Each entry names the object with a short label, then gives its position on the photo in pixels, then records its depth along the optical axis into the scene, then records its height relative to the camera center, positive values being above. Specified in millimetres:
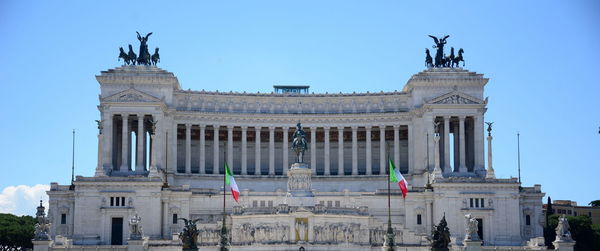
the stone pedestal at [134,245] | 101812 -2211
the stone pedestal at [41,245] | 102250 -2237
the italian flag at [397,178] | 109062 +4721
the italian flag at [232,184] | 110562 +4132
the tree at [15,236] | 137250 -1819
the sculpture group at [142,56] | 132250 +21313
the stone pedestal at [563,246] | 106125 -2319
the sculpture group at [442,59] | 134250 +21248
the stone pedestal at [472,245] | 103000 -2172
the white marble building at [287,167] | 110562 +7111
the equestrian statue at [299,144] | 115250 +8775
